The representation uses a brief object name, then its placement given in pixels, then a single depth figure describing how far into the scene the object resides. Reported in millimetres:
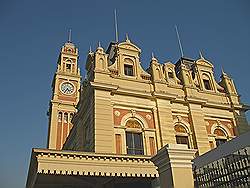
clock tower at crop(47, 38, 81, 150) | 41188
